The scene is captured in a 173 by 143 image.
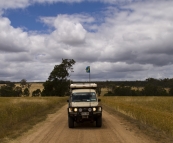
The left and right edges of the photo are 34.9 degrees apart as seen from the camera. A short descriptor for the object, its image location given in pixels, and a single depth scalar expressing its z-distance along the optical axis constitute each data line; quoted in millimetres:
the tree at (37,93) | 107450
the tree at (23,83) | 149125
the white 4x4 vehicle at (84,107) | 15258
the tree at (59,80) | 92938
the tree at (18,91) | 110312
